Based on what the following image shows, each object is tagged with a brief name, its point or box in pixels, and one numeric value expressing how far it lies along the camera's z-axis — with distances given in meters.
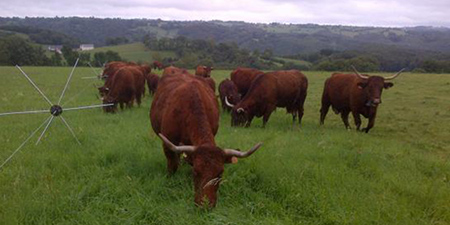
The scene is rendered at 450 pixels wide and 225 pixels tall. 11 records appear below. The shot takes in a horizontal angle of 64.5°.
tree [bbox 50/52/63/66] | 57.56
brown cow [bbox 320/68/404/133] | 11.00
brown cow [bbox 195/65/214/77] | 22.03
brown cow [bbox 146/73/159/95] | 19.81
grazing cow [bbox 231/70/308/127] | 11.56
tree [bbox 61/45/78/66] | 59.66
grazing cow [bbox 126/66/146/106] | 15.43
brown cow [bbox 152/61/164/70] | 43.78
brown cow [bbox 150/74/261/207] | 4.55
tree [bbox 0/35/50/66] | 51.19
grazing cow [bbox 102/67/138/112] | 13.40
